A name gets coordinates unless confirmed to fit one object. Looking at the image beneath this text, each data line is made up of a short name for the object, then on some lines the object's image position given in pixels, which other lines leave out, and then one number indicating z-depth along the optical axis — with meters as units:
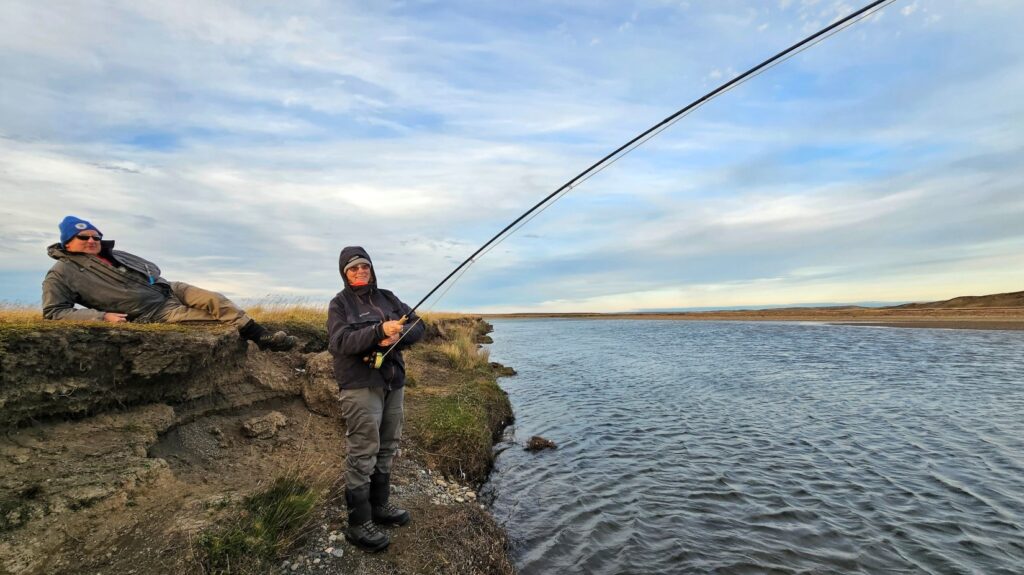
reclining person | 5.68
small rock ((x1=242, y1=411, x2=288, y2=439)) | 6.34
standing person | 4.36
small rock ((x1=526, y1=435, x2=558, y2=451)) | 9.70
